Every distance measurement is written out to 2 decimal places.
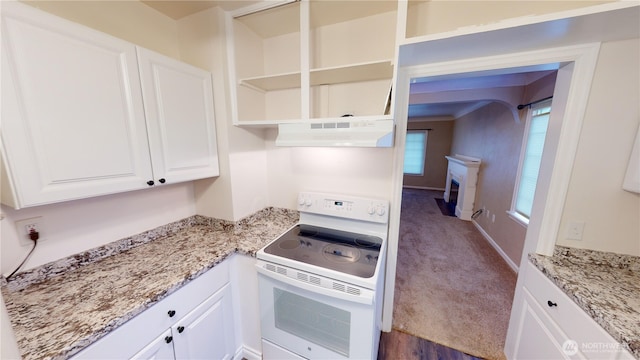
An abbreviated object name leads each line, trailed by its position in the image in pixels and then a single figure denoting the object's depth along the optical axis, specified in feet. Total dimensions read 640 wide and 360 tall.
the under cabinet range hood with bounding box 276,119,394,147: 3.94
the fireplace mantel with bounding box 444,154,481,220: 14.02
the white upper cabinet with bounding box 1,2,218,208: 2.72
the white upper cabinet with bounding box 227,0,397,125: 4.65
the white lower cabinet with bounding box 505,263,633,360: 3.01
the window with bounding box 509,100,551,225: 8.16
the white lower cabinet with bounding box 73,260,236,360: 3.00
